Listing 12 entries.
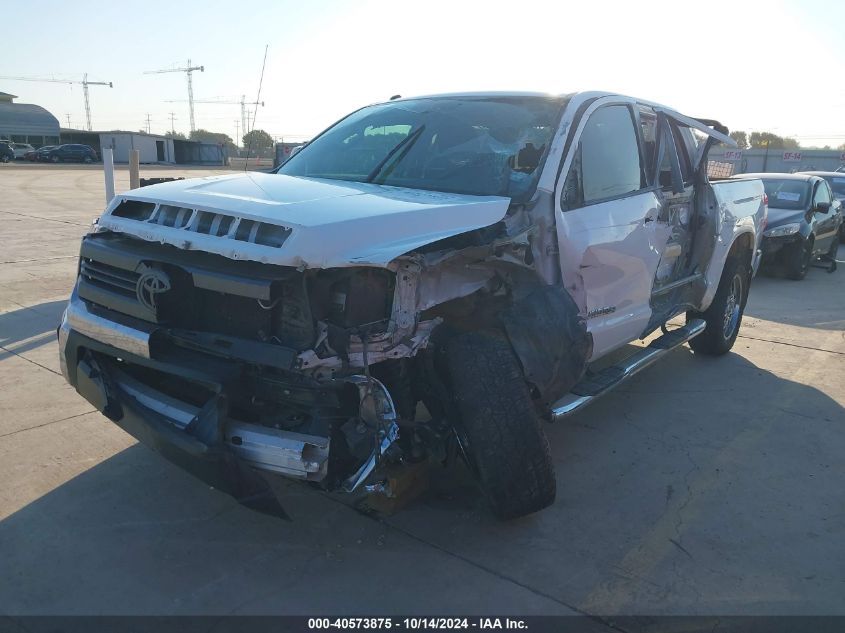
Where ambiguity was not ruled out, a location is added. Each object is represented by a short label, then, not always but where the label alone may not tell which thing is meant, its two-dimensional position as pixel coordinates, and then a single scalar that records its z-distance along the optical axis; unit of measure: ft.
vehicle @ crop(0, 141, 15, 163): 146.82
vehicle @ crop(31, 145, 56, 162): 155.12
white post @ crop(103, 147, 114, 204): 33.60
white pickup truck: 9.41
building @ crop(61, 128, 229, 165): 187.42
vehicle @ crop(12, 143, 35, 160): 162.50
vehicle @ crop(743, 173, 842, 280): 35.81
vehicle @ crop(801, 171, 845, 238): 53.42
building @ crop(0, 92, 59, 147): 210.28
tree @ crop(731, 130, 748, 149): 215.43
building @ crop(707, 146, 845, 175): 132.87
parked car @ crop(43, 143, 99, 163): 155.53
